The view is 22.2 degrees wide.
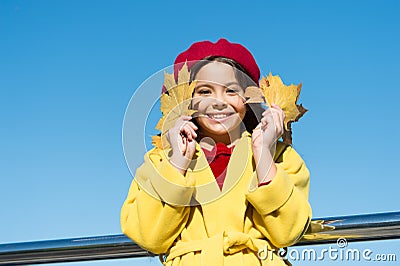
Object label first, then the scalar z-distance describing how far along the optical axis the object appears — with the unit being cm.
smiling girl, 233
